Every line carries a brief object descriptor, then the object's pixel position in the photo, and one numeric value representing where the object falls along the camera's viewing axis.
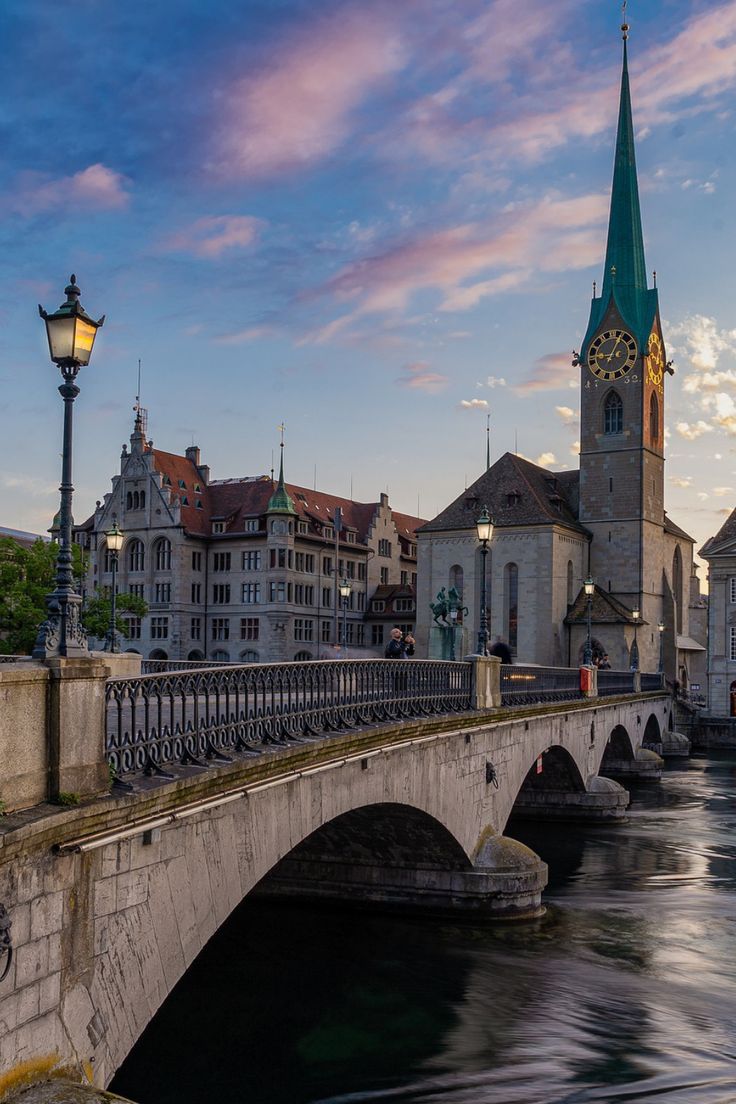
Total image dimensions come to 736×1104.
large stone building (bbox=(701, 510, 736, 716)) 74.50
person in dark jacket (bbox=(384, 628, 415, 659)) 22.88
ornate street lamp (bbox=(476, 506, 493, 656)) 22.02
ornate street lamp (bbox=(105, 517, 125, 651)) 27.81
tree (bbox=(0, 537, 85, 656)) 47.62
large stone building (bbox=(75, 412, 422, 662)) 76.88
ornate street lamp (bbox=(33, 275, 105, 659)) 9.09
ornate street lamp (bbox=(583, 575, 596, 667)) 43.45
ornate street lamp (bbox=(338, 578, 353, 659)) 51.88
